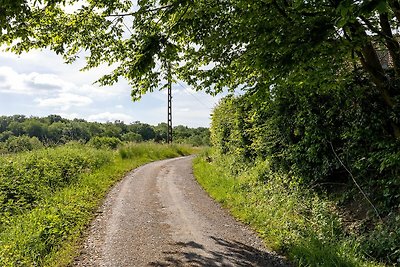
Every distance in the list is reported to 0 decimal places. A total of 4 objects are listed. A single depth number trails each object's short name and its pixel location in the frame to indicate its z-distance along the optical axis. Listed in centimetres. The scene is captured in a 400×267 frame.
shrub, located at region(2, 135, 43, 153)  1572
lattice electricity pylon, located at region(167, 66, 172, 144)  3884
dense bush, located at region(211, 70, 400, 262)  658
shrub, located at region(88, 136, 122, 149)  2297
